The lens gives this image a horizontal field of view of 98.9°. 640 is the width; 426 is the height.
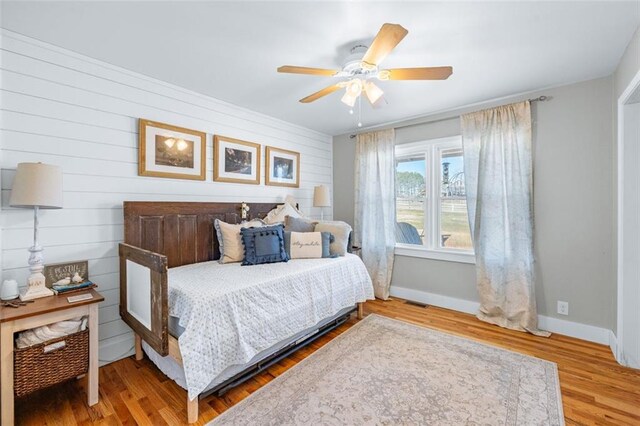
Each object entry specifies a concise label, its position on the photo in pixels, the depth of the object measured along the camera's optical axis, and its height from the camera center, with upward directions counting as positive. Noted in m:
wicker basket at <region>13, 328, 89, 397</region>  1.57 -0.91
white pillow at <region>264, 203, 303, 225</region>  3.41 -0.01
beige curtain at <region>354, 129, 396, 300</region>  3.85 +0.11
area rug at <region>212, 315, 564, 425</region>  1.66 -1.24
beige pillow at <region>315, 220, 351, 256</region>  3.13 -0.25
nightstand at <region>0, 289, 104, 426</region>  1.48 -0.64
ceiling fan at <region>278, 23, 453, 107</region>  1.51 +0.96
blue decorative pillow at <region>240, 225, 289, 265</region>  2.64 -0.33
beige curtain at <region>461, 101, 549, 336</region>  2.84 +0.02
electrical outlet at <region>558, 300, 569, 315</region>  2.74 -0.98
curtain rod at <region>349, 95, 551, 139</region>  2.78 +1.16
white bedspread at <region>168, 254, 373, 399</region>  1.64 -0.69
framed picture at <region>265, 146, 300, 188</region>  3.64 +0.63
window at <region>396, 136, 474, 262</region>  3.43 +0.13
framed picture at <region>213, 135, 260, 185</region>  3.05 +0.61
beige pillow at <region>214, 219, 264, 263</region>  2.72 -0.30
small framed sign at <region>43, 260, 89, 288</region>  1.97 -0.44
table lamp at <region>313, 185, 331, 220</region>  3.85 +0.21
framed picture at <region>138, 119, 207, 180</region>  2.47 +0.60
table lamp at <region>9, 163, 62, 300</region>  1.71 +0.12
